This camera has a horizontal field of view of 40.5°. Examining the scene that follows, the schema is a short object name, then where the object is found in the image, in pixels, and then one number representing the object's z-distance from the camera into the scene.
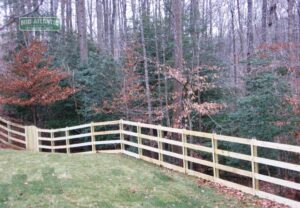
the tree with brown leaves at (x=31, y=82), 16.30
